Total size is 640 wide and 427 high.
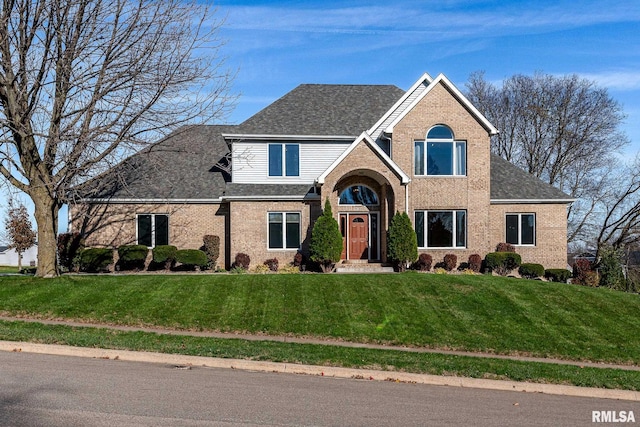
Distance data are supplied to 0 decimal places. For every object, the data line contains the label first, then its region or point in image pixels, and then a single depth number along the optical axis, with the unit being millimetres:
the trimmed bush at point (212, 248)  28016
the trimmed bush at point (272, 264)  27531
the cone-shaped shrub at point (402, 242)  25812
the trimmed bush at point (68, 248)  27297
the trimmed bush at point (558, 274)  28417
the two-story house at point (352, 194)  27625
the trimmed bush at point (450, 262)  27433
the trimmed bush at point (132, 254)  27188
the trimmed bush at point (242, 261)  27453
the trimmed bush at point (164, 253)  27000
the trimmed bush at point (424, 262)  27156
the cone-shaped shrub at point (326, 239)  25844
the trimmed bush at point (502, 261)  27375
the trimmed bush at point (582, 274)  28178
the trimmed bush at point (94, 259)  26688
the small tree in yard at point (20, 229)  49281
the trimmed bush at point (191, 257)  27000
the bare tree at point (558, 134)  49094
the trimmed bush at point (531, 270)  27891
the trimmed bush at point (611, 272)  29016
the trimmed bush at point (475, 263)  27547
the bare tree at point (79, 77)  19250
